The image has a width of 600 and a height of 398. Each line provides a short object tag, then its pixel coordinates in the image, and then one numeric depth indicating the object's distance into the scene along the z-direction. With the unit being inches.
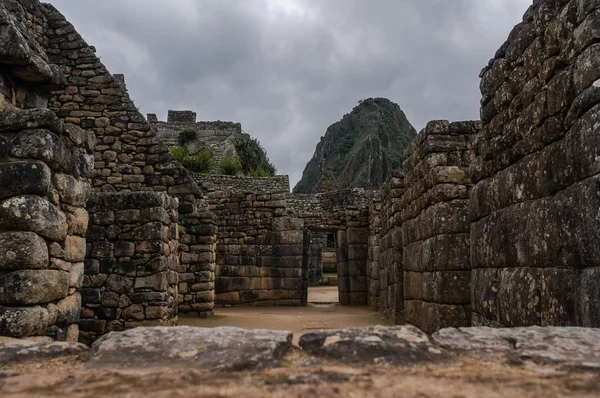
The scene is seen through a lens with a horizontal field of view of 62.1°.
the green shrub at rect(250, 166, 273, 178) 1140.5
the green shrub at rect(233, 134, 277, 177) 1188.4
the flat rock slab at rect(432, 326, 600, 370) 83.6
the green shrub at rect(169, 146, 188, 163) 1070.4
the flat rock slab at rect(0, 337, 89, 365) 92.3
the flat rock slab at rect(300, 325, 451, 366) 86.4
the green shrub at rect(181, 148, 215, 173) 1070.4
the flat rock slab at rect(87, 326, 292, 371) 85.9
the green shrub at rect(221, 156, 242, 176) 1091.3
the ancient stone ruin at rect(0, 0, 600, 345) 131.0
